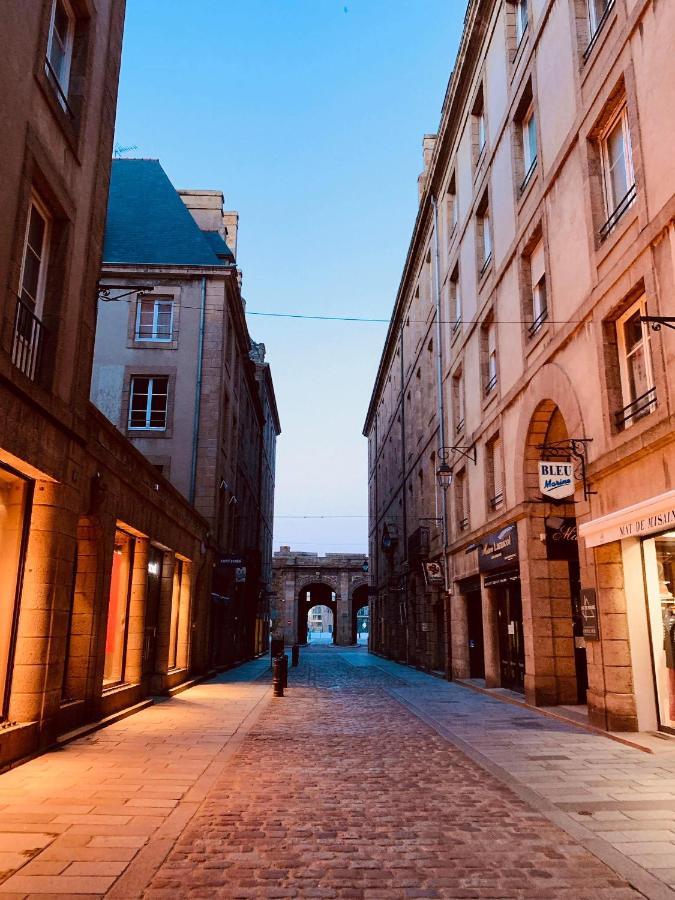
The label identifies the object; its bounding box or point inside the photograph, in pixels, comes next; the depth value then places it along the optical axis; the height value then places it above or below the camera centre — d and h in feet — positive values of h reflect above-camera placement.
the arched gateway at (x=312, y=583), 186.39 +10.21
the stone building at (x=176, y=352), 76.89 +29.12
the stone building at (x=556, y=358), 31.76 +15.45
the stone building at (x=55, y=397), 26.30 +9.30
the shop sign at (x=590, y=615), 34.86 +0.38
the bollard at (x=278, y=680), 53.78 -4.37
